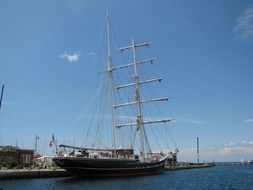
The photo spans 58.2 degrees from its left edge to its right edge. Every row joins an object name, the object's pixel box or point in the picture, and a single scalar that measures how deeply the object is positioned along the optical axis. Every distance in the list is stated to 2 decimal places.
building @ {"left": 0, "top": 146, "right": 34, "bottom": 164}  53.20
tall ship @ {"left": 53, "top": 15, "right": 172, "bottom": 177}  40.75
